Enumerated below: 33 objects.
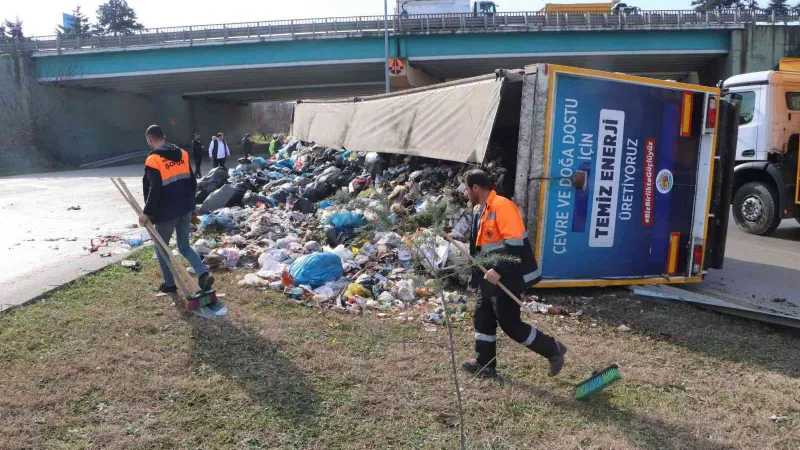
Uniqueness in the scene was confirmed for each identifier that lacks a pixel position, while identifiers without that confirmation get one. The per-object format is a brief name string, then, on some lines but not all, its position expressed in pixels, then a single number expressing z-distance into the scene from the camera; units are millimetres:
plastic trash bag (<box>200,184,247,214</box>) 10195
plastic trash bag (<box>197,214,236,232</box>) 8562
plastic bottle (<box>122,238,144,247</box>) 7858
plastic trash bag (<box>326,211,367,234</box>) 7500
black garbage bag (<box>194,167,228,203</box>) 11333
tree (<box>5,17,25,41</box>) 44181
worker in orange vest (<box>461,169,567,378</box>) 3770
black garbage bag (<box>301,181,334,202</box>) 10312
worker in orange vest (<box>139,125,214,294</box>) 5066
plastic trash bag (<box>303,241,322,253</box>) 7086
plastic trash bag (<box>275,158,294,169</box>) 14344
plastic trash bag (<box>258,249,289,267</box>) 6617
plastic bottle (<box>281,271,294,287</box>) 5895
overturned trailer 5402
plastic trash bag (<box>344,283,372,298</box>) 5660
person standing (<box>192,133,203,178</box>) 18277
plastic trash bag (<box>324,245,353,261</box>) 6508
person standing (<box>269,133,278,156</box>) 18683
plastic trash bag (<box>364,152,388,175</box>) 9633
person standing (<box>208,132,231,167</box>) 15984
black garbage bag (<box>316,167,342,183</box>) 10523
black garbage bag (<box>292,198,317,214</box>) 9719
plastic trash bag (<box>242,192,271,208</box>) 10255
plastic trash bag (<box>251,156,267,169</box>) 14564
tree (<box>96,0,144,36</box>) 55406
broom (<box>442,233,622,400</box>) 3584
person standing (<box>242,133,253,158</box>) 21125
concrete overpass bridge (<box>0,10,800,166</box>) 28109
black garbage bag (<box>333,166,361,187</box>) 10430
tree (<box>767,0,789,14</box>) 45403
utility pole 26797
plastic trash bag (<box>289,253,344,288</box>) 5895
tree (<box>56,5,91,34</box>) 46631
